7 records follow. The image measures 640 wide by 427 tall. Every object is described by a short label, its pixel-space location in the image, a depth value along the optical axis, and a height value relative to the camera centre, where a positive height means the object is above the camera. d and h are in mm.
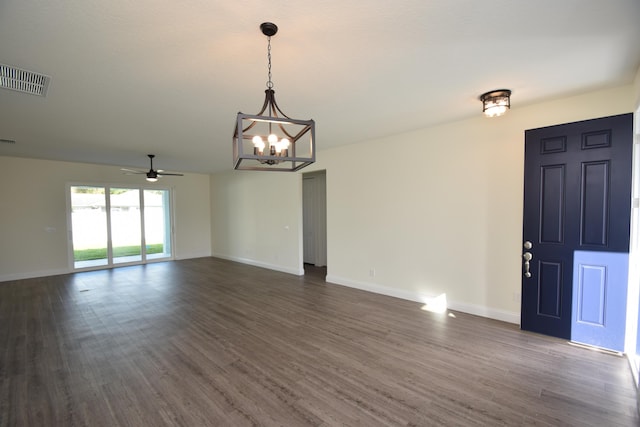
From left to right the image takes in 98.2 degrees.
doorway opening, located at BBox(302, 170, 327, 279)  7312 -494
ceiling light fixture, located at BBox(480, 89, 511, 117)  2881 +1065
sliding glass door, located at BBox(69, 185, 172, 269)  6945 -576
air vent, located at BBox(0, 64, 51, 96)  2295 +1086
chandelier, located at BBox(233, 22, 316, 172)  1589 +404
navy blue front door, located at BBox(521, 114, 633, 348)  2734 -276
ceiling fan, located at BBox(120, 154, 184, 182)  5819 +623
